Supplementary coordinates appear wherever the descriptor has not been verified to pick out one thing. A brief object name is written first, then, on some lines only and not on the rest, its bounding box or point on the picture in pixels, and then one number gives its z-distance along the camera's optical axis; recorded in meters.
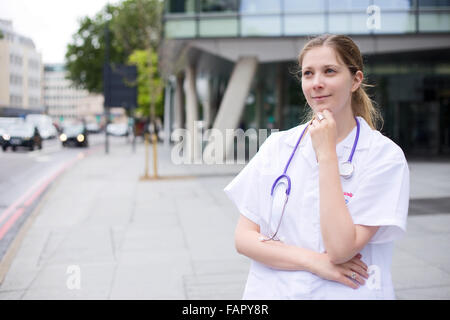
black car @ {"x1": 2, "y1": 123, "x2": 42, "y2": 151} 18.80
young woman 1.61
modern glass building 17.66
